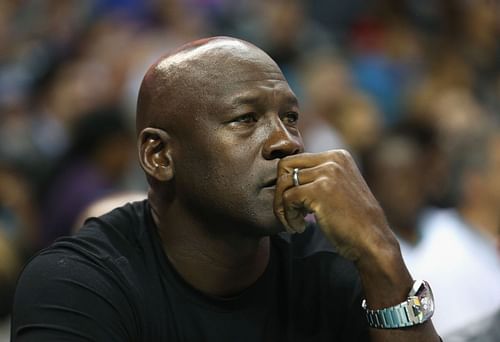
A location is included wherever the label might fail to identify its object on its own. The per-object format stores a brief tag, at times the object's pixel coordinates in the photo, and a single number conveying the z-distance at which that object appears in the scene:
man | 4.69
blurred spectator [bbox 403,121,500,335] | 8.88
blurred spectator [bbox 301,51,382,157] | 13.28
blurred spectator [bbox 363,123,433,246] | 10.32
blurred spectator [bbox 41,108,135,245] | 10.63
